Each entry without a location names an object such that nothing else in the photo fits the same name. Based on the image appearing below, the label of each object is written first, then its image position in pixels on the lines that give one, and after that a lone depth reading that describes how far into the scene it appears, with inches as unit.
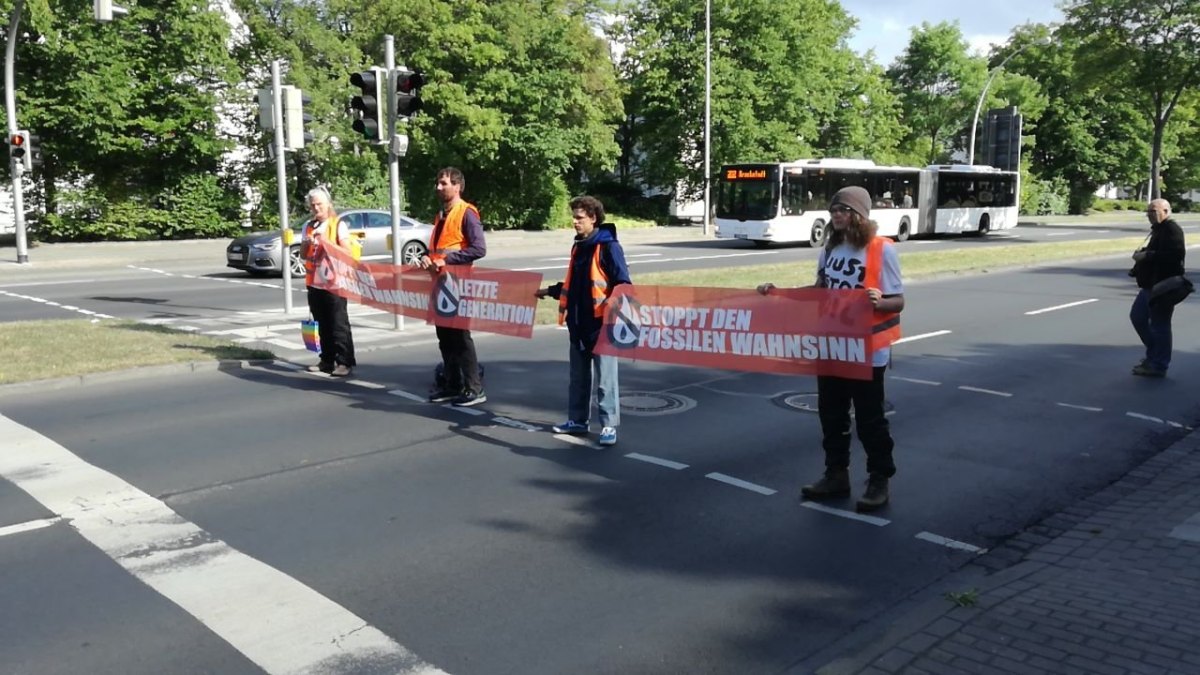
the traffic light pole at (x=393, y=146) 464.8
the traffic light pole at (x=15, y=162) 882.5
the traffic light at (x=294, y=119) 535.5
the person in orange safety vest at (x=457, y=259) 326.3
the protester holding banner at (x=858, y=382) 214.4
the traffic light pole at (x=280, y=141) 510.3
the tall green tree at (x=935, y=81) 2284.7
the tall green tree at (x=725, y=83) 1667.1
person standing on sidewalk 386.0
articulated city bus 1263.5
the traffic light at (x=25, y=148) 913.5
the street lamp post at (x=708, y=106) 1470.2
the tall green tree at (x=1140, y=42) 1428.4
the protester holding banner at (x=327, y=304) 382.3
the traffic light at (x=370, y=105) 465.7
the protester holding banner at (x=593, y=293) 275.6
